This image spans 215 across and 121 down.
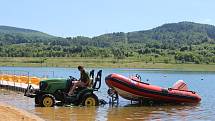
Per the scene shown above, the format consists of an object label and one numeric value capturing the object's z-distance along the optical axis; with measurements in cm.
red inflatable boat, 2377
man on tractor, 2173
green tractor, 2161
